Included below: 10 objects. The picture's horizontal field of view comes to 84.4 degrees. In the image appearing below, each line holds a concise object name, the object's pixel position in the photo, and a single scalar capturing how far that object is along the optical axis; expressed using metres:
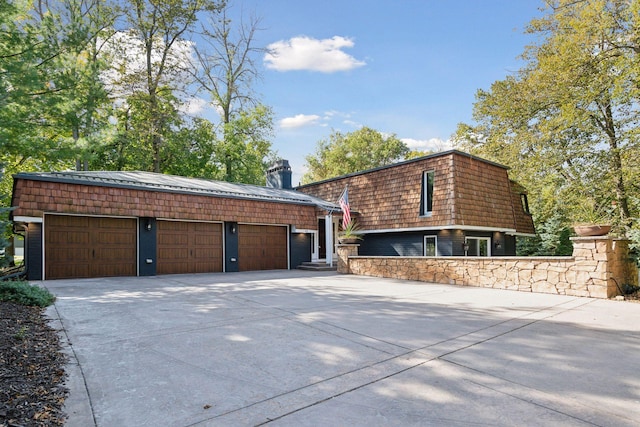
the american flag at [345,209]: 12.84
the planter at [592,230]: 6.88
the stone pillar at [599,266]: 6.79
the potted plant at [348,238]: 12.19
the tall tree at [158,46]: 19.48
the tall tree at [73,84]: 10.95
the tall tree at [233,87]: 22.94
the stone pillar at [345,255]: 12.15
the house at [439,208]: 12.66
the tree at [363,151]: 35.16
